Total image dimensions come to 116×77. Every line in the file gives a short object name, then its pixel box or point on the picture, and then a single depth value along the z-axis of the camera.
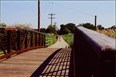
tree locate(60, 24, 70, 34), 134.00
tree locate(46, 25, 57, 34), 102.12
